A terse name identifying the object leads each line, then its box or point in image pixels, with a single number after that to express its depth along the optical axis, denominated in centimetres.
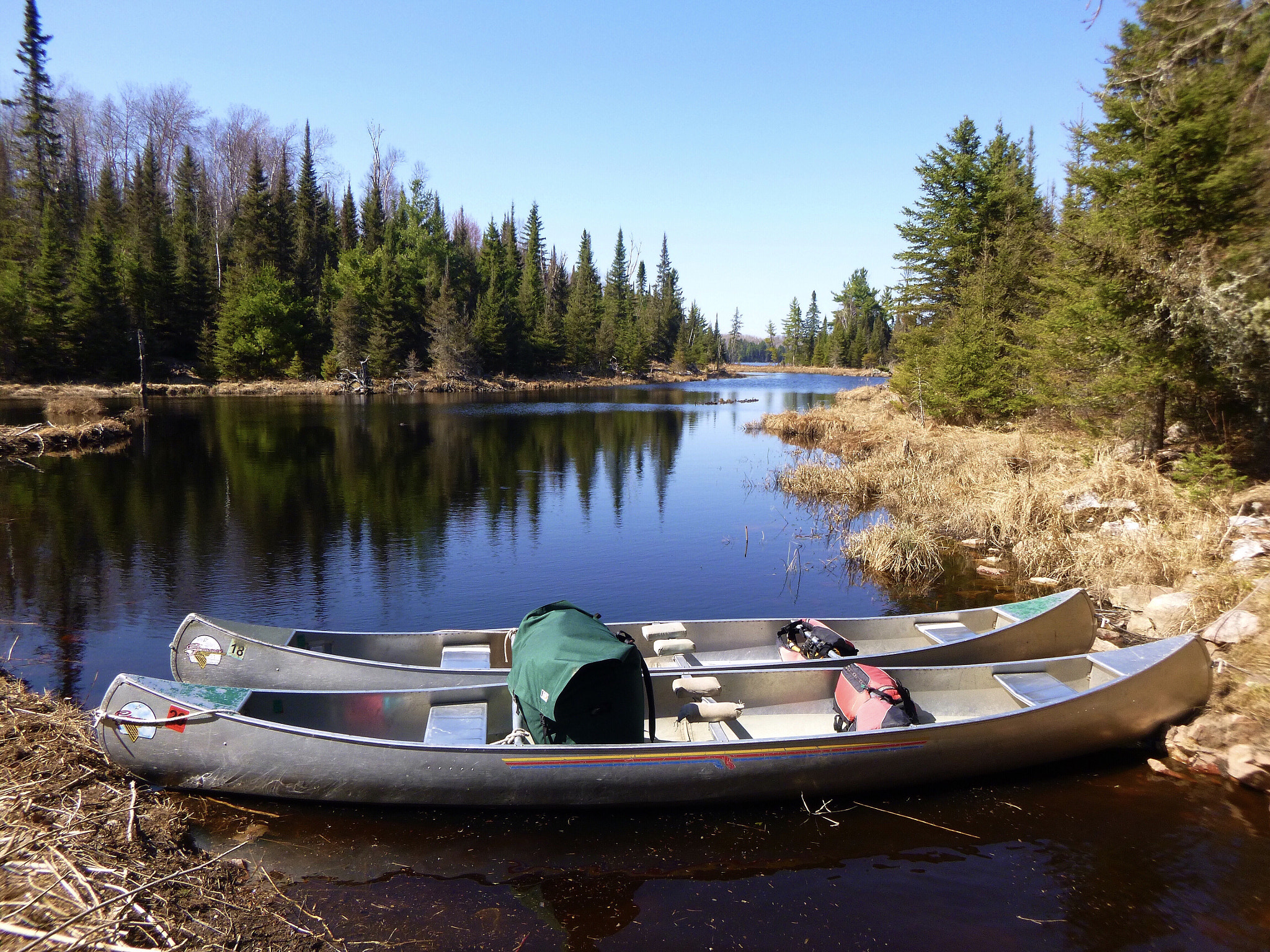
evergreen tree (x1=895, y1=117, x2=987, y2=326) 3606
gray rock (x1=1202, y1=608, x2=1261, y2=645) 854
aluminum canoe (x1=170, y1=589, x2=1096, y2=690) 836
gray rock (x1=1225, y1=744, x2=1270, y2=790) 755
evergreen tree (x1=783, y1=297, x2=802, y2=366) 14088
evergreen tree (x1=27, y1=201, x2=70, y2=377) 4756
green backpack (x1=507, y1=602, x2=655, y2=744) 666
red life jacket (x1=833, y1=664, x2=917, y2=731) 752
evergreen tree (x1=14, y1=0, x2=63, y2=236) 5462
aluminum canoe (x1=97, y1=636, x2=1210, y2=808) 665
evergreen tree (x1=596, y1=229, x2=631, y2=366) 8238
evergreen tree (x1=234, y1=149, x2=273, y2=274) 6272
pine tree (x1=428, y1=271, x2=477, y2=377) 6328
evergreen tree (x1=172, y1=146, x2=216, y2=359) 5794
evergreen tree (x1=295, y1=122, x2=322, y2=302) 6744
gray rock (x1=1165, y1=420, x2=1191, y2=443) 1744
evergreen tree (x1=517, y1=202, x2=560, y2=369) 7381
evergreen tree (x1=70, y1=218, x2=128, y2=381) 4962
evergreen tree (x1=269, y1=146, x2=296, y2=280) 6500
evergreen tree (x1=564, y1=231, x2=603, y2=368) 7950
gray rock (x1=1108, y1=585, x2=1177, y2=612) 1141
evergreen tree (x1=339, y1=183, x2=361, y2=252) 7438
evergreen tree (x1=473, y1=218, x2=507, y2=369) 6725
